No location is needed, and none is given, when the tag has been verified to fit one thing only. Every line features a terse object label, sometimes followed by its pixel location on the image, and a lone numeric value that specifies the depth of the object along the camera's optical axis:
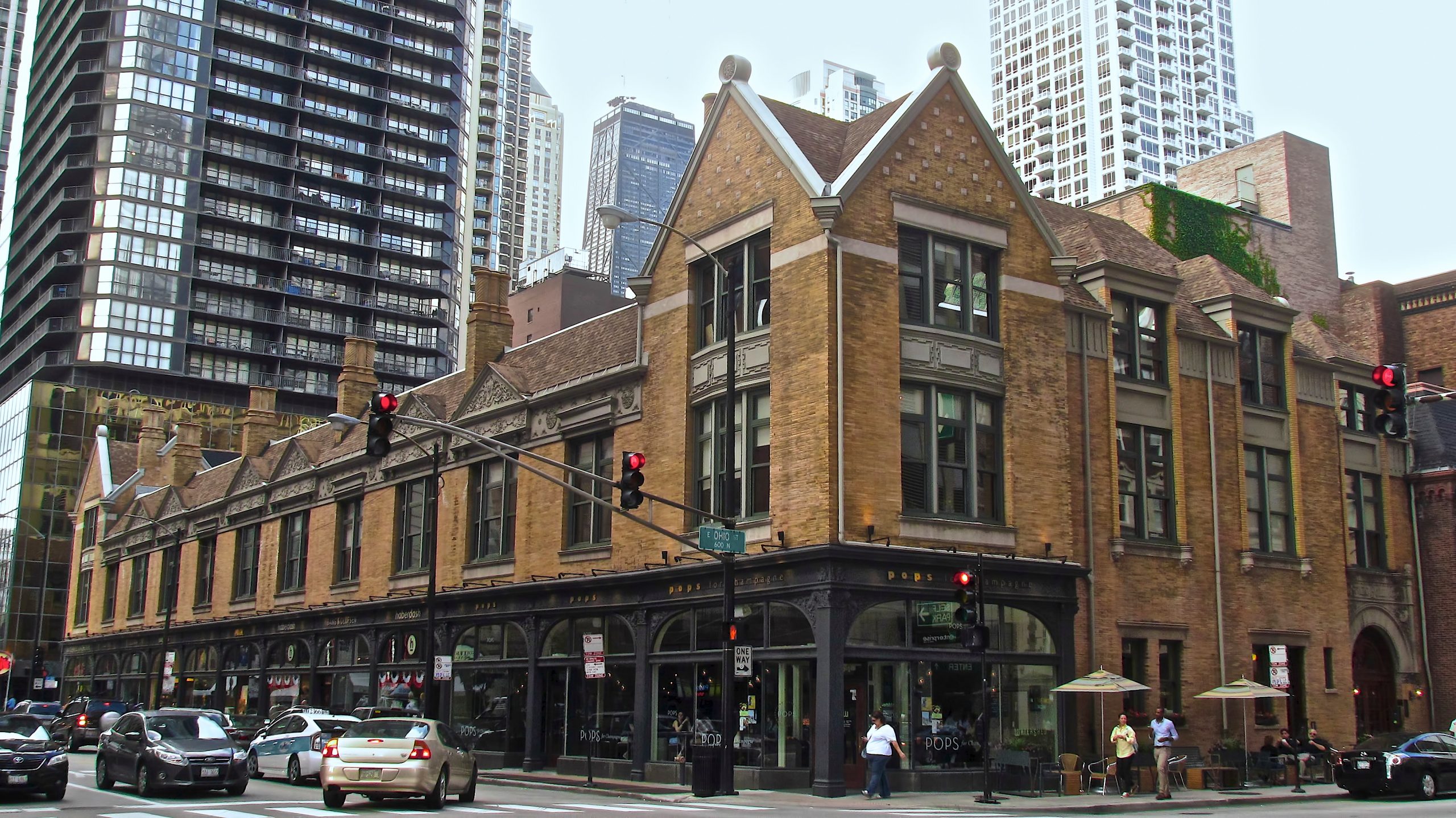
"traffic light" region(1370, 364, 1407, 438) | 19.30
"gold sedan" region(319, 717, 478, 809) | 20.77
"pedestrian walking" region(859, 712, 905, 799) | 24.22
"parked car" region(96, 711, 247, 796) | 23.28
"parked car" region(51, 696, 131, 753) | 42.66
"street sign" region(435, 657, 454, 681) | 35.00
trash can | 24.77
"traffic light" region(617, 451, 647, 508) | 21.48
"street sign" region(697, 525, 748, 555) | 23.84
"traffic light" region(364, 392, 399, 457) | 20.52
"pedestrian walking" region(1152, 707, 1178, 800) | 26.27
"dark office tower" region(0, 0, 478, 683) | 91.88
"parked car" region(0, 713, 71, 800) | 21.44
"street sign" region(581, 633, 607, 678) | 27.38
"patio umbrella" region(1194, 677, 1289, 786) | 29.77
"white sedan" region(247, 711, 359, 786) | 27.64
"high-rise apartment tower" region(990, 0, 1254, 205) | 156.25
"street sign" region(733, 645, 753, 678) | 24.06
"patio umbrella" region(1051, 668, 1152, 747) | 27.05
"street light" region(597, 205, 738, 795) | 23.33
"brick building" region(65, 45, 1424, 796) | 26.86
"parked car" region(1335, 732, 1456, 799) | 26.52
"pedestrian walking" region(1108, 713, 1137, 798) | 26.78
